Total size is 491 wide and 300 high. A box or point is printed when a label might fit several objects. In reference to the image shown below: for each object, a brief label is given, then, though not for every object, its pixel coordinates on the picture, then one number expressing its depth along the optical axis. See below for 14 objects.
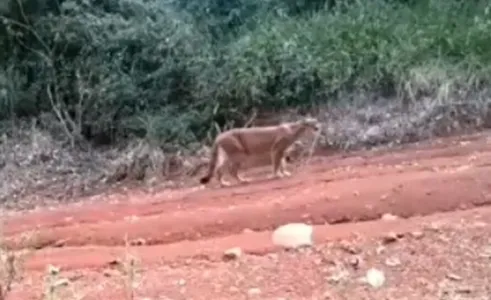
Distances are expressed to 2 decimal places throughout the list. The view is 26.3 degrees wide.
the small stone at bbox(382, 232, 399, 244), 4.92
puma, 8.60
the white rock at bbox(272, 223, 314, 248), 5.12
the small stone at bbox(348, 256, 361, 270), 4.61
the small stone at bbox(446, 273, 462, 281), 4.25
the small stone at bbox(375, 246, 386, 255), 4.75
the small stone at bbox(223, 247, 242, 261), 5.01
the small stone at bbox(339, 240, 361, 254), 4.82
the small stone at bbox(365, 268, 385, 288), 4.25
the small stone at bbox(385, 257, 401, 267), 4.53
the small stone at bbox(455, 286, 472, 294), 4.03
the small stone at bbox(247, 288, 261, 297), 4.32
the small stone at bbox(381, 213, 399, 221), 5.65
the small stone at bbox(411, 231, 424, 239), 4.96
